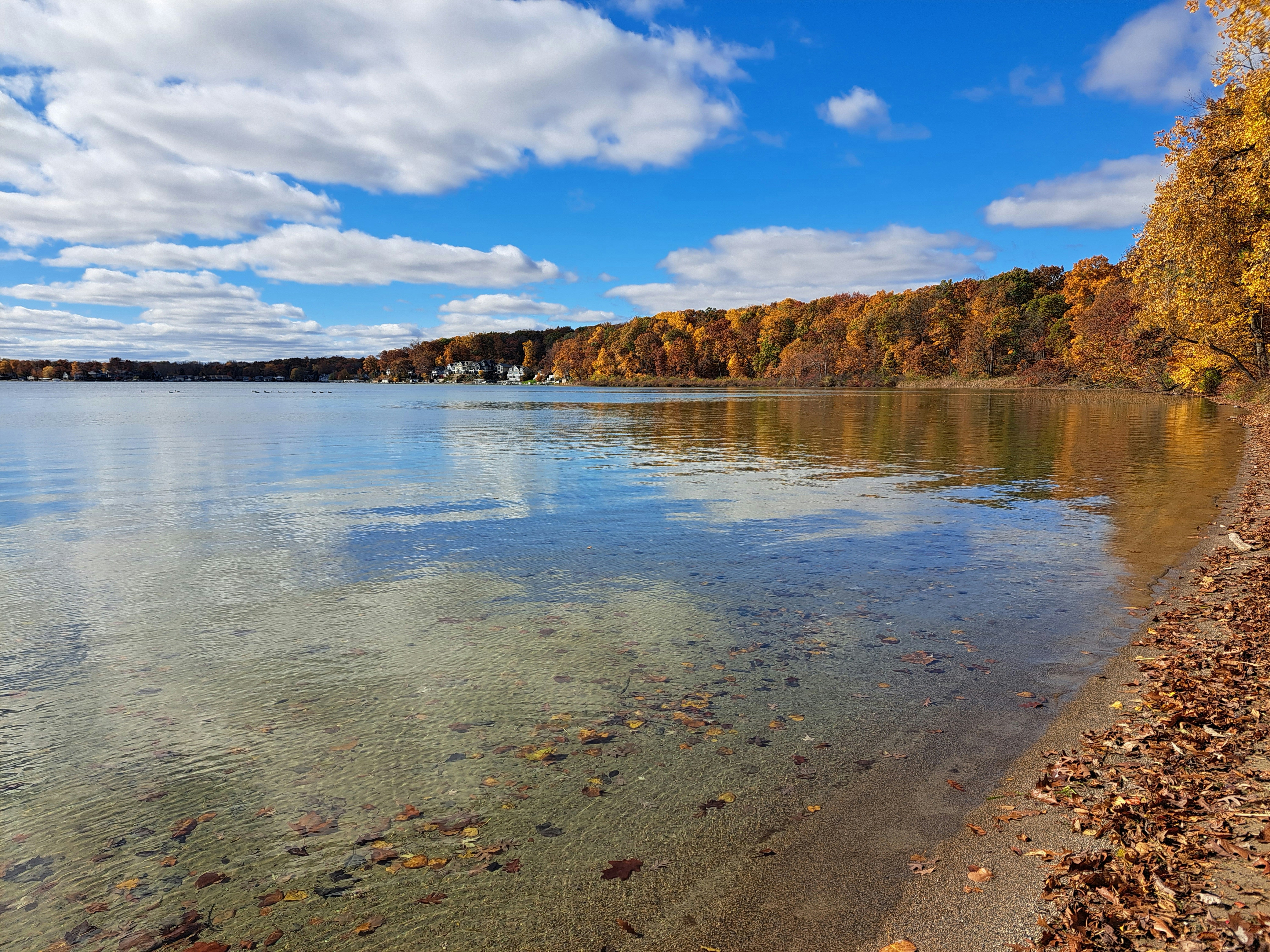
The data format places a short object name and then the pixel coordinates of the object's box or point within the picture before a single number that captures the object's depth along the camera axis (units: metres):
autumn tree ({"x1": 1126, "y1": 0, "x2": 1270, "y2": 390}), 21.08
